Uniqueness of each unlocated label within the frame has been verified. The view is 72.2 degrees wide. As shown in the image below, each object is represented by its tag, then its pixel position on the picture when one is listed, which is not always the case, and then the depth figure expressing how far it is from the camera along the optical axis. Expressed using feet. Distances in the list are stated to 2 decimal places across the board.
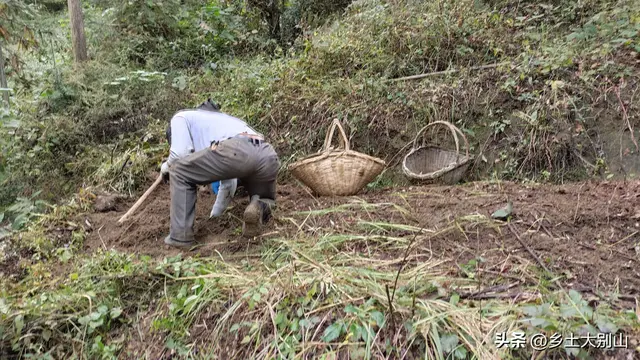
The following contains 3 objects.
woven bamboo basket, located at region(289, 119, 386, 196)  11.67
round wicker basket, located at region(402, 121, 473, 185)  12.73
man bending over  9.66
